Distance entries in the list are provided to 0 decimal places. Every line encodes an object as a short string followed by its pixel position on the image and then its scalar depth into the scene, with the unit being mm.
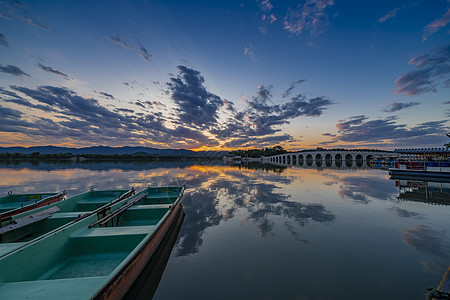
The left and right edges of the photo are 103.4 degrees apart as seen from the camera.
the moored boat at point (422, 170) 27062
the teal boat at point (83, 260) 3672
